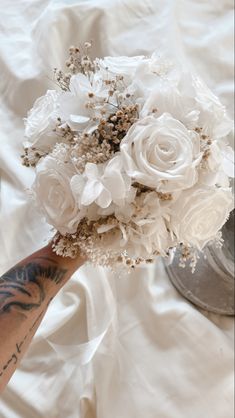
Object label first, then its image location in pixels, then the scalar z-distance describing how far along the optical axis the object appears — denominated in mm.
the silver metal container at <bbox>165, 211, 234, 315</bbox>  1128
